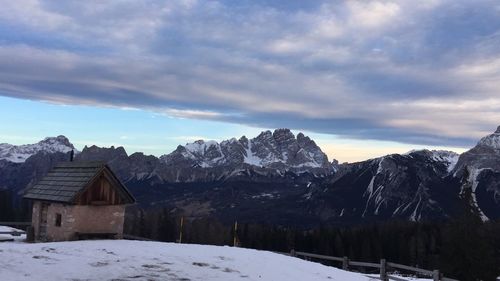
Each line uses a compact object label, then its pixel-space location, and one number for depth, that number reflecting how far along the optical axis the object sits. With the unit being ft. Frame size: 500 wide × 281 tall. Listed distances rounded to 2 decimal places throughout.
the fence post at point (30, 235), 100.53
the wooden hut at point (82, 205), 93.09
